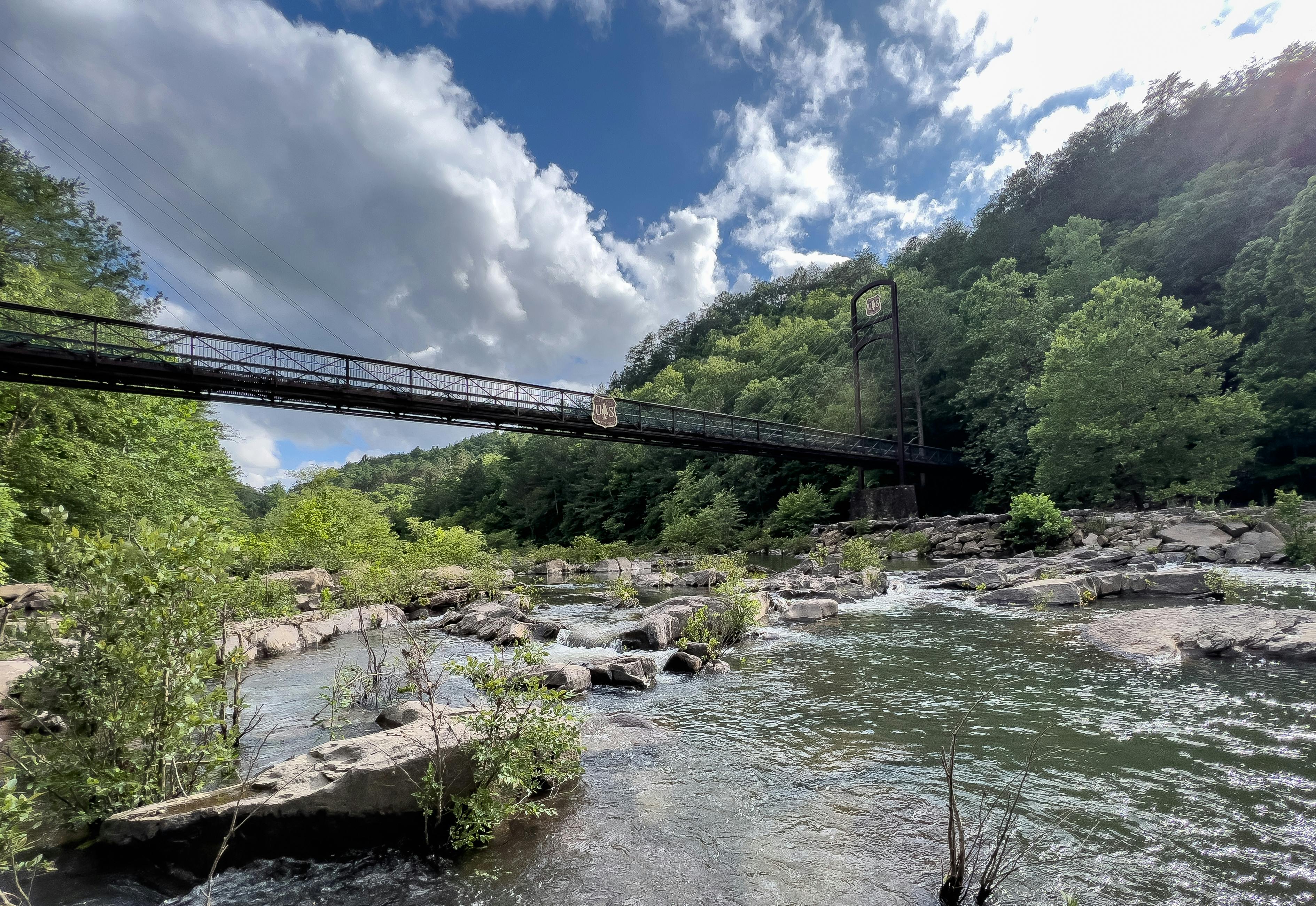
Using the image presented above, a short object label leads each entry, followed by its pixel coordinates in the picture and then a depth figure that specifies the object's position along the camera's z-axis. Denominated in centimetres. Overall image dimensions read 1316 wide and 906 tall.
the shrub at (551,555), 3372
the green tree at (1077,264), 3516
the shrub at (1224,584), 916
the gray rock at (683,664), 755
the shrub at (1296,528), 1189
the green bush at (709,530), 3412
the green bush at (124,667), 313
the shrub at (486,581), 1600
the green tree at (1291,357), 2283
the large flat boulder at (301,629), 938
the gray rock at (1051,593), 1052
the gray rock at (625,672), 695
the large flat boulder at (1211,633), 640
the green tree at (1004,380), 2914
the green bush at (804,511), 3500
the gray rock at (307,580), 1633
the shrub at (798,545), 2967
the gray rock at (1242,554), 1277
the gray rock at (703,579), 1725
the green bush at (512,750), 338
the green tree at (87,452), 1285
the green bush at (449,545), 2255
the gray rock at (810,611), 1098
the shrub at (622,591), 1480
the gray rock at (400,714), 480
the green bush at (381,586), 1441
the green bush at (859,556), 1764
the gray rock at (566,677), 650
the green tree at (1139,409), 2108
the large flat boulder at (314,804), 313
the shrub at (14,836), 227
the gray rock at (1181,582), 993
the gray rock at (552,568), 2806
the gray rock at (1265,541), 1277
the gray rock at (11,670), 515
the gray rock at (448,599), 1532
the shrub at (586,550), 3266
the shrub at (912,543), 2267
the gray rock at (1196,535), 1395
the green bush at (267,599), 1087
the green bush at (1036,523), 1780
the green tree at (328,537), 2030
